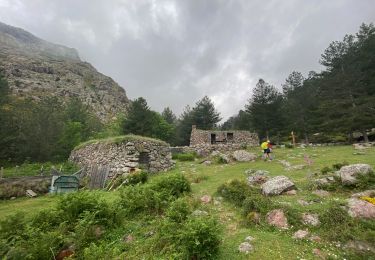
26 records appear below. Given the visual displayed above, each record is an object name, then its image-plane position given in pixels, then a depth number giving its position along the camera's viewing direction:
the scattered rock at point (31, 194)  16.05
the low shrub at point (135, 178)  15.38
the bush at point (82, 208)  8.12
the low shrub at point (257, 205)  8.05
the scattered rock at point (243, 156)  21.34
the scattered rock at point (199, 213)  8.54
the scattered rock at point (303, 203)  8.39
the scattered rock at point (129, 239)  7.41
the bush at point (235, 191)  9.57
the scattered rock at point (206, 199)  10.32
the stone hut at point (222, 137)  35.06
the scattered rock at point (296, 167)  15.46
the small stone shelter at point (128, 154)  18.95
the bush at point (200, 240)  5.86
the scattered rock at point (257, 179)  12.09
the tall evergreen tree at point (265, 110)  39.00
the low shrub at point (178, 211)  7.64
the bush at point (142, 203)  9.48
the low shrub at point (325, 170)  12.56
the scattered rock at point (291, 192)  9.73
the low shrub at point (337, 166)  12.78
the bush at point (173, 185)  11.11
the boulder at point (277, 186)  9.78
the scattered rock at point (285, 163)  17.00
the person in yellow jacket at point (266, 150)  20.91
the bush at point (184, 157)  26.99
